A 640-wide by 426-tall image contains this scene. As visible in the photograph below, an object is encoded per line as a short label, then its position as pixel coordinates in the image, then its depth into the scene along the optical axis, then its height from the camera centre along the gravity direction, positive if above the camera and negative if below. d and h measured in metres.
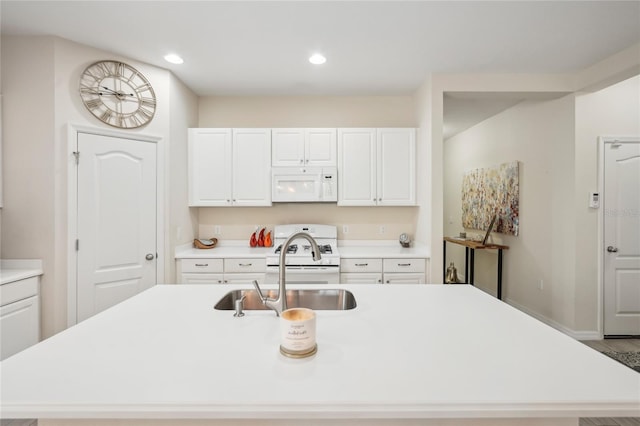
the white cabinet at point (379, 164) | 3.51 +0.53
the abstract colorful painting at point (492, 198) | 4.02 +0.20
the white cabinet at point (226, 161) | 3.50 +0.56
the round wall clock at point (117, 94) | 2.62 +1.03
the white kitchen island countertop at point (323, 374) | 0.74 -0.45
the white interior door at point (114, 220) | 2.58 -0.09
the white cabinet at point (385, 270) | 3.19 -0.61
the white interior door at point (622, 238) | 3.18 -0.27
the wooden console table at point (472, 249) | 3.91 -0.51
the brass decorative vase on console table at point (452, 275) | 4.16 -0.87
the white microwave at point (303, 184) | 3.48 +0.30
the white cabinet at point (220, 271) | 3.17 -0.62
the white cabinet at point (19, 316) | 2.12 -0.77
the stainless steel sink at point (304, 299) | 1.72 -0.50
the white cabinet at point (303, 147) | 3.50 +0.72
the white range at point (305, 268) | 3.12 -0.57
